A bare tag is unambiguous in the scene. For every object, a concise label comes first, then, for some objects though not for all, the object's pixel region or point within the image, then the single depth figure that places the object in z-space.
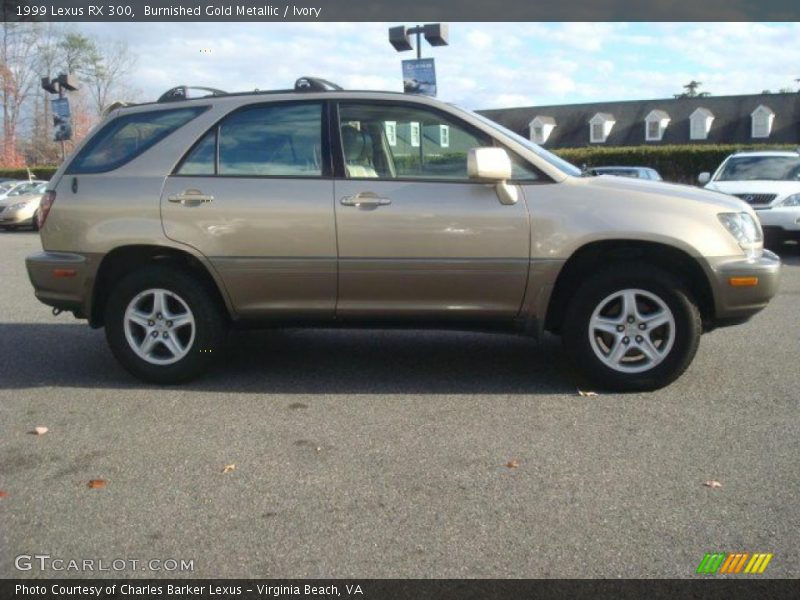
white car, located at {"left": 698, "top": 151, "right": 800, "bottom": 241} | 12.16
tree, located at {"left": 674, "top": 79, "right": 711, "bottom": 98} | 85.19
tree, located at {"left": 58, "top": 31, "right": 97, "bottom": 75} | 49.41
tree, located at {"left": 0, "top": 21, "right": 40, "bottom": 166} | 46.98
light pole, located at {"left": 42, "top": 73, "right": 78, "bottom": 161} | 23.33
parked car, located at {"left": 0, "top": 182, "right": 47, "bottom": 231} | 21.34
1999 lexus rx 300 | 4.84
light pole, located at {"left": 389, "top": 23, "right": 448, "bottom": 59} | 16.25
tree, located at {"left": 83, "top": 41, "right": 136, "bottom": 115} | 51.16
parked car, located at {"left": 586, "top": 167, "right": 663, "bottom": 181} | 16.71
